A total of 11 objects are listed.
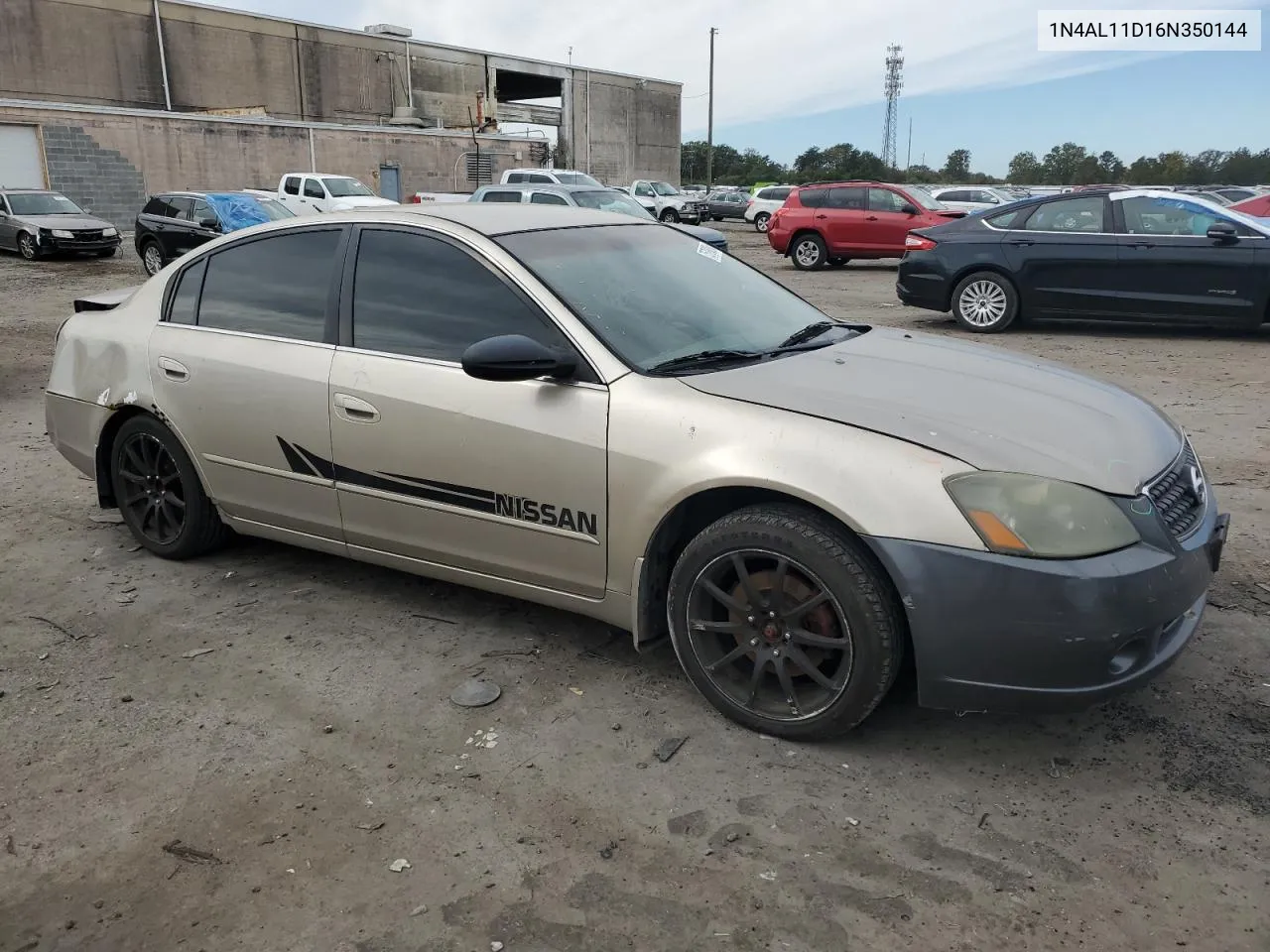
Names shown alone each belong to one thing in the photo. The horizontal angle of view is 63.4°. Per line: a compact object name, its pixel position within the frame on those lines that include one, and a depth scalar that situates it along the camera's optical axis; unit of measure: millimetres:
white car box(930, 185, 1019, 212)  27344
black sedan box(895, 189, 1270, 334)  9797
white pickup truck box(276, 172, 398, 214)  23453
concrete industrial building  31609
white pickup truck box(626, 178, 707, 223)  34312
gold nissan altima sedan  2789
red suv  19047
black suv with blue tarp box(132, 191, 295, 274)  18344
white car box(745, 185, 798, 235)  33844
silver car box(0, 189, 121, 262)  20375
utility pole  62781
